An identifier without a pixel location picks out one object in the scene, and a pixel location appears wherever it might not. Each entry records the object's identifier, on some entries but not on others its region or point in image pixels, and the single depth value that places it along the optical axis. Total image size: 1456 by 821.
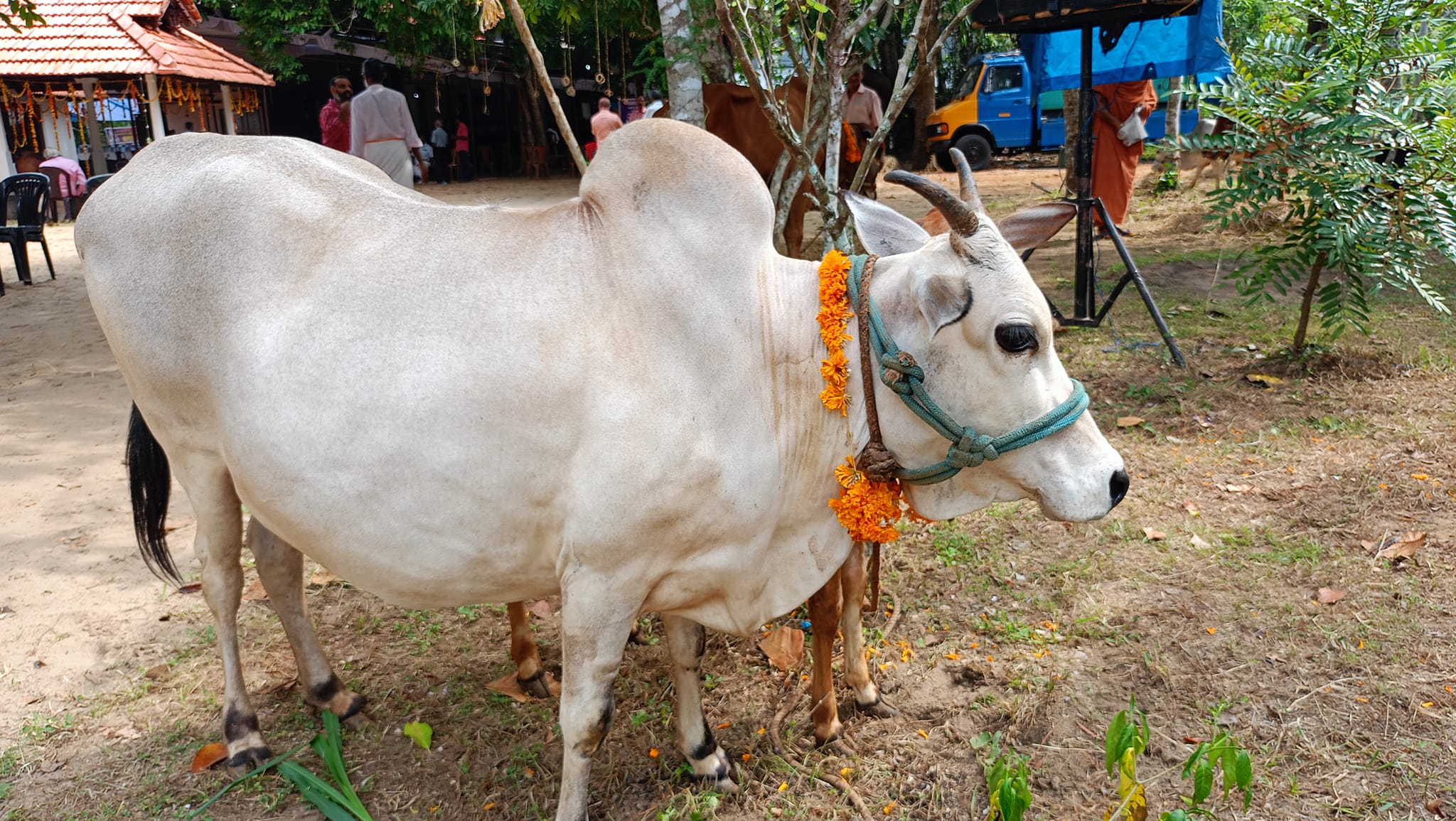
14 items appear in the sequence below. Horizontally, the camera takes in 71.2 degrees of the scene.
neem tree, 4.75
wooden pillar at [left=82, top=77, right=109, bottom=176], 15.88
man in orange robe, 8.26
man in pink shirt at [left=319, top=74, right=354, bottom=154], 9.01
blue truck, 18.52
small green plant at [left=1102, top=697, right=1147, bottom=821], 1.75
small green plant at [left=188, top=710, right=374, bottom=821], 2.57
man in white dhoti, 7.62
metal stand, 5.58
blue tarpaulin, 7.77
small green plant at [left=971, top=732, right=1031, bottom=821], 1.76
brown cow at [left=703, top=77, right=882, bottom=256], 7.13
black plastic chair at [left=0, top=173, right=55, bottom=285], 9.54
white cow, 2.19
